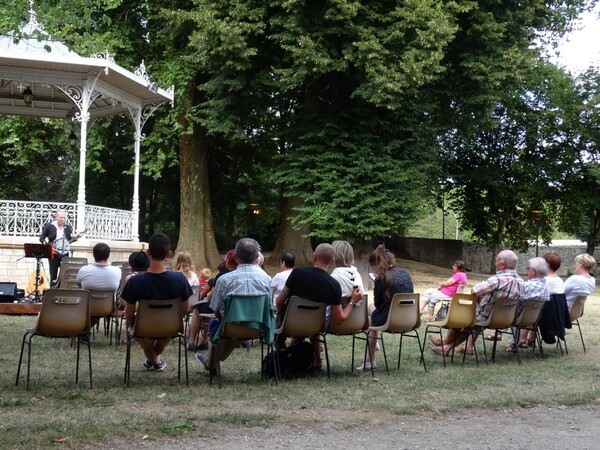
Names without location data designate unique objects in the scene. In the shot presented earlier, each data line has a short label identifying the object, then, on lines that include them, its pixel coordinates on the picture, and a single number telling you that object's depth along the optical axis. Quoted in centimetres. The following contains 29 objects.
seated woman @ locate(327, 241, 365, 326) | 818
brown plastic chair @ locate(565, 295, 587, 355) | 1045
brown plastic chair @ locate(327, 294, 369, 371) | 804
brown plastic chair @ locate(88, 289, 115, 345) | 880
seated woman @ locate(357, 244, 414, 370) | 858
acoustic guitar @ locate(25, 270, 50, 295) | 1492
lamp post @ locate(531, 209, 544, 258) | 3439
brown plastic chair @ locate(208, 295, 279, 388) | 720
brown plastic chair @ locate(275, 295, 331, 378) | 752
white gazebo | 1669
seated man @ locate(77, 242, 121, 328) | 896
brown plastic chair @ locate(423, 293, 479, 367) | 895
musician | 1465
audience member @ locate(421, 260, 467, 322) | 1305
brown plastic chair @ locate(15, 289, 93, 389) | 699
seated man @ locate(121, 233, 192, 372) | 711
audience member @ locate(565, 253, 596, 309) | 1045
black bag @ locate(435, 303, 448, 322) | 1319
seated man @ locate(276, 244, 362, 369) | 755
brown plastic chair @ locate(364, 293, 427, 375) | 824
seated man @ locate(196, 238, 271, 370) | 721
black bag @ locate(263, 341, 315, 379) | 777
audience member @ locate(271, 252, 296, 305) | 893
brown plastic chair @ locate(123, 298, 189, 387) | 707
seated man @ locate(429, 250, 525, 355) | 920
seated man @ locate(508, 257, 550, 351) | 945
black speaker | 1343
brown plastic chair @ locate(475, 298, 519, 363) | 906
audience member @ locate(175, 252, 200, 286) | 1008
